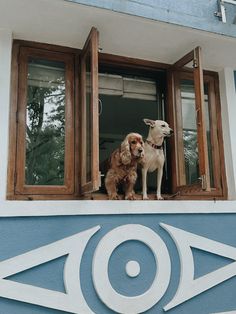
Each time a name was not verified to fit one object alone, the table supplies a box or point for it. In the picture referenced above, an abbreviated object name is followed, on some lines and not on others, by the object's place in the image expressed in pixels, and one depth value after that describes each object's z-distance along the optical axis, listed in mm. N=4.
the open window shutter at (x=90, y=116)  1842
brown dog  2008
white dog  2199
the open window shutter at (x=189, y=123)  2137
